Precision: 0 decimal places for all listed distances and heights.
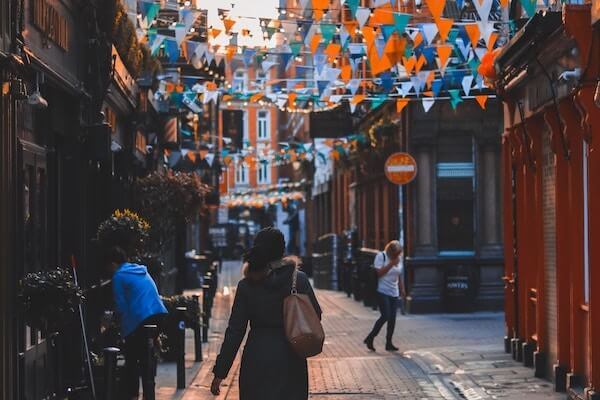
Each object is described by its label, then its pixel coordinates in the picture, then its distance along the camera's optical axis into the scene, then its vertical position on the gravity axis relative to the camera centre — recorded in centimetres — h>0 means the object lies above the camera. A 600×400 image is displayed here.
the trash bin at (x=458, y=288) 2562 -163
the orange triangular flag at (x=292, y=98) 2547 +269
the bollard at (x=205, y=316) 1906 -164
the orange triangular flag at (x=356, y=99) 2229 +233
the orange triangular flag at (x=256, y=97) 2568 +281
